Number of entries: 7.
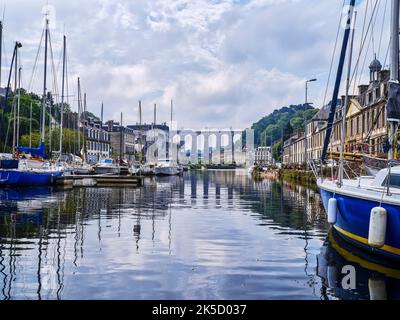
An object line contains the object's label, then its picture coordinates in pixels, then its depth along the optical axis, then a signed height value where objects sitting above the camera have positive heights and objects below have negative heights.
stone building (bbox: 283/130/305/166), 108.39 +4.28
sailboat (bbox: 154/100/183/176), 90.50 -1.13
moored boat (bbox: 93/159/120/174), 66.81 -0.83
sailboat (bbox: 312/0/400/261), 11.35 -1.11
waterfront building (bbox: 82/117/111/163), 127.29 +7.17
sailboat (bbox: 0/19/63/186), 42.56 -0.83
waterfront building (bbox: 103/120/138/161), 157.88 +9.39
